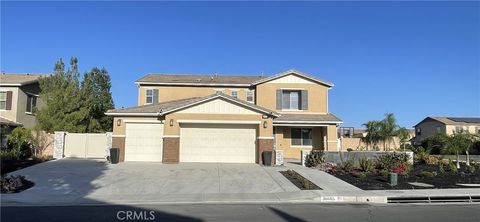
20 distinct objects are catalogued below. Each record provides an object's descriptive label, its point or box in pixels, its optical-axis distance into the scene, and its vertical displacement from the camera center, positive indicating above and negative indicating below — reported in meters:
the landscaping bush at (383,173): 20.42 -1.10
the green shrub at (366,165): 22.03 -0.78
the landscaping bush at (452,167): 21.94 -0.85
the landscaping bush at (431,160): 26.75 -0.60
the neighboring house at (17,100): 32.66 +3.35
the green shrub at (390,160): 22.55 -0.56
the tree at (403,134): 41.78 +1.53
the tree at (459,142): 25.55 +0.50
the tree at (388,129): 42.30 +1.99
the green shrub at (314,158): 24.92 -0.54
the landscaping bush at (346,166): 22.38 -0.88
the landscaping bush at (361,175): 19.72 -1.16
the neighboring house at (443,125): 62.50 +3.81
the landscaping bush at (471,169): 21.89 -0.93
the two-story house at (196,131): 25.25 +0.94
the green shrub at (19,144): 25.56 +0.05
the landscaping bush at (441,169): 21.92 -0.95
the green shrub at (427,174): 20.23 -1.11
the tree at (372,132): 41.53 +1.70
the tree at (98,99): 35.00 +4.41
